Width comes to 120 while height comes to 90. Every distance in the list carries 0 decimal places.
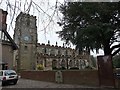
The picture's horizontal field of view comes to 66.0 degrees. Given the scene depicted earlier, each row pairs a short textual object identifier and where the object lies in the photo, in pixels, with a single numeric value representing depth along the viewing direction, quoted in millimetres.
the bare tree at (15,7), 2237
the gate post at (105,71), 7821
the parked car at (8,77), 10266
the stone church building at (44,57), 24953
